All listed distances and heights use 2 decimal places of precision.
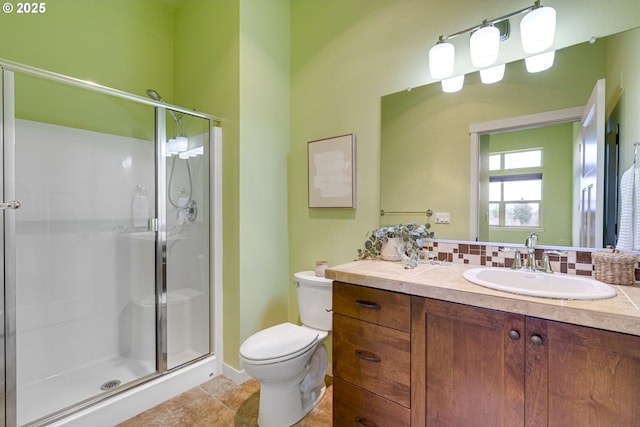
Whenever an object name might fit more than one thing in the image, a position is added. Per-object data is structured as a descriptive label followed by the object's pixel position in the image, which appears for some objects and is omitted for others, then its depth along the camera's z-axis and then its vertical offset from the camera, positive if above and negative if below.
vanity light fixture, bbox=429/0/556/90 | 1.25 +0.81
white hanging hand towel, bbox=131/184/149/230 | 2.03 +0.01
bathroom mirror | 1.17 +0.41
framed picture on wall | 1.93 +0.27
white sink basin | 0.91 -0.28
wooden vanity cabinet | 0.79 -0.51
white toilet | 1.46 -0.79
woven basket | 1.07 -0.22
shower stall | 1.79 -0.26
